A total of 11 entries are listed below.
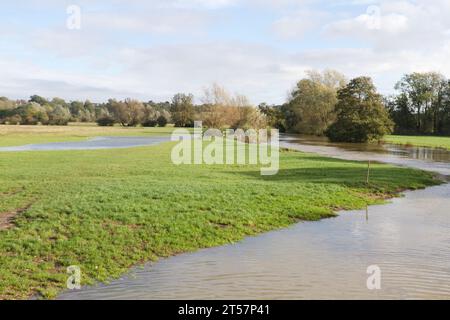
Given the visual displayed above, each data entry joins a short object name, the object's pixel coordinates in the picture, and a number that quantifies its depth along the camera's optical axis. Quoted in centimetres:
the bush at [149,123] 14025
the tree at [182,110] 13388
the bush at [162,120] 13888
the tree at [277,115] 10656
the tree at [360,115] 6919
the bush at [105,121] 13938
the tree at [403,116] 11319
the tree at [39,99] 16980
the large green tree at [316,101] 9019
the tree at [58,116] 12502
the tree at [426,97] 10906
